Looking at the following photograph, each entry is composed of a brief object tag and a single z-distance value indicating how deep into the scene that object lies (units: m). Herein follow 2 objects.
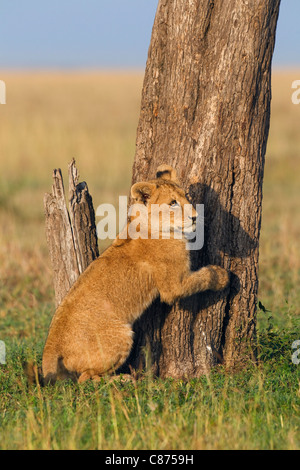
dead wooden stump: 12.13
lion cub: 10.95
